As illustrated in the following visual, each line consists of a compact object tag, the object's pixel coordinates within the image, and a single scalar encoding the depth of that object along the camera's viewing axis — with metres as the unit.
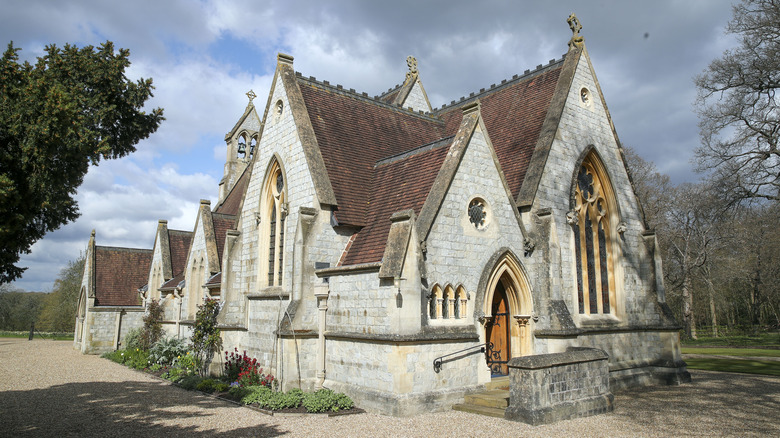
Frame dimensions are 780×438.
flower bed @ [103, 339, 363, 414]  11.75
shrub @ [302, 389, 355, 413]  11.56
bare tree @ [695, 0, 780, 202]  19.41
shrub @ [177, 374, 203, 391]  15.94
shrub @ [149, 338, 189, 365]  20.77
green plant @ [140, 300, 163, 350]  24.08
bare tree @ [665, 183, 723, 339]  33.75
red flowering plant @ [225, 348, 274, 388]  14.27
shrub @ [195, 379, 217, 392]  15.18
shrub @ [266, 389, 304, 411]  11.85
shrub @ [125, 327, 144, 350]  25.60
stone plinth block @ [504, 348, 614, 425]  10.26
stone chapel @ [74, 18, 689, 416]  11.69
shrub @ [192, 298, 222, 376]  17.47
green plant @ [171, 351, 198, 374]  18.24
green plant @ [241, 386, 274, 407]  12.29
